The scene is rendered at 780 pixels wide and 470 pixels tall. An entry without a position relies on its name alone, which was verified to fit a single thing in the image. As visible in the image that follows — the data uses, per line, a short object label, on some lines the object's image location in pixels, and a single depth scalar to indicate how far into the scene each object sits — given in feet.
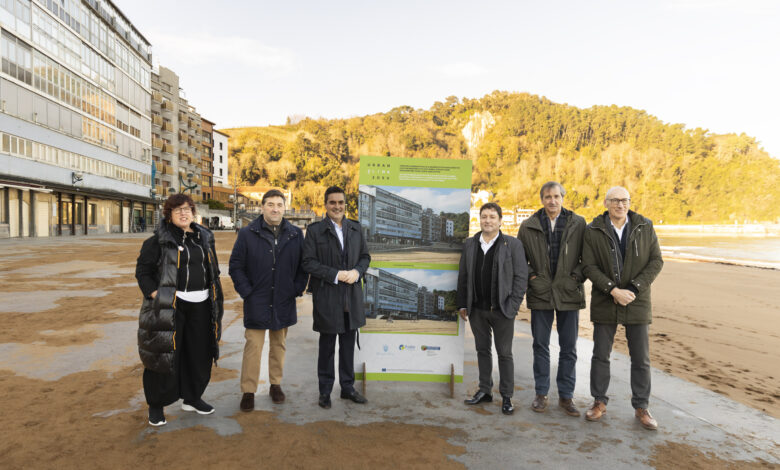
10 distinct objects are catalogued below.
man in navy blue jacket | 11.73
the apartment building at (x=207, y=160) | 245.90
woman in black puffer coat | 10.22
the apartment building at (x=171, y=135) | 180.45
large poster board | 13.37
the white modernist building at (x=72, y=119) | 86.99
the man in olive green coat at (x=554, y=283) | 11.96
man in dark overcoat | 11.94
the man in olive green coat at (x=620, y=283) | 11.29
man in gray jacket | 11.91
